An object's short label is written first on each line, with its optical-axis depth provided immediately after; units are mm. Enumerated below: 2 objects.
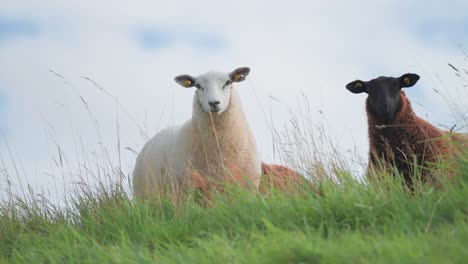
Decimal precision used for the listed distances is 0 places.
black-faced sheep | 16297
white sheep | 17234
